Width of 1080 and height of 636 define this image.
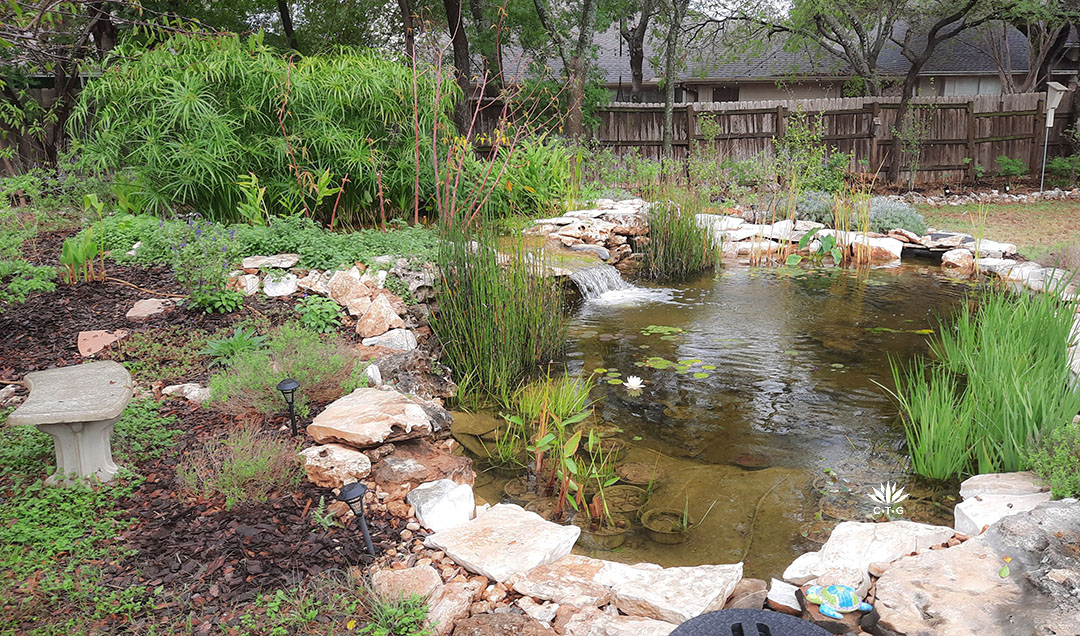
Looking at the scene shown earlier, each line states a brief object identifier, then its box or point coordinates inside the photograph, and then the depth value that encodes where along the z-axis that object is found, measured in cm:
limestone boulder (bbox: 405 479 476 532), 265
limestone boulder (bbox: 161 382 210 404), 342
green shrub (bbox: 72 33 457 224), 580
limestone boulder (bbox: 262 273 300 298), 464
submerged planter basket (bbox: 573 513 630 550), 274
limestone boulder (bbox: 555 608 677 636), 206
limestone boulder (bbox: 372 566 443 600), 216
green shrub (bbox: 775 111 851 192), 972
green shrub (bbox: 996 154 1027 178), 1307
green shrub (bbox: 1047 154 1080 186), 1268
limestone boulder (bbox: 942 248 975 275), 702
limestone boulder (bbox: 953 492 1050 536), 249
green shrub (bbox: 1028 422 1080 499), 248
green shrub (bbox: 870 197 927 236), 824
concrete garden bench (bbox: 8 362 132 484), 250
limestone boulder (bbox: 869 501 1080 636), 190
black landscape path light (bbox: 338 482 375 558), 221
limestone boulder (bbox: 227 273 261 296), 461
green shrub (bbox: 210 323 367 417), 323
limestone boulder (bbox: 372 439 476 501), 288
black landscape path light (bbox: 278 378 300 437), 286
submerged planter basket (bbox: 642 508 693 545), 278
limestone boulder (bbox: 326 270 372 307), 467
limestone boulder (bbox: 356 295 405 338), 432
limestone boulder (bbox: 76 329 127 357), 385
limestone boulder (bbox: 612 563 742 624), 213
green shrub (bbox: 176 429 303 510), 257
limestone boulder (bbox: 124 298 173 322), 424
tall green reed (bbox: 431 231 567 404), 400
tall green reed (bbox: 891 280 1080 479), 287
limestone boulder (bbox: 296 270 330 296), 471
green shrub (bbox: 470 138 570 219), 705
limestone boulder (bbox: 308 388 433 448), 296
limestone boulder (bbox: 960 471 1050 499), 269
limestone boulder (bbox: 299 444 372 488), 279
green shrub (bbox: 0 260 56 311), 413
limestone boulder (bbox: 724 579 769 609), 221
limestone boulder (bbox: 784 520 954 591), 223
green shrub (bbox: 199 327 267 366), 379
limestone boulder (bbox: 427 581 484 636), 210
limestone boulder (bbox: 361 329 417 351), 419
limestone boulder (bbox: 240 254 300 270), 489
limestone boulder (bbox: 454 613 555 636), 208
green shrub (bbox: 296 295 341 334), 425
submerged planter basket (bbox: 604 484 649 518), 298
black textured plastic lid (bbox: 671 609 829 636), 156
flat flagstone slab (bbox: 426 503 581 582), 237
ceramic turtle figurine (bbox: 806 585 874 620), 207
